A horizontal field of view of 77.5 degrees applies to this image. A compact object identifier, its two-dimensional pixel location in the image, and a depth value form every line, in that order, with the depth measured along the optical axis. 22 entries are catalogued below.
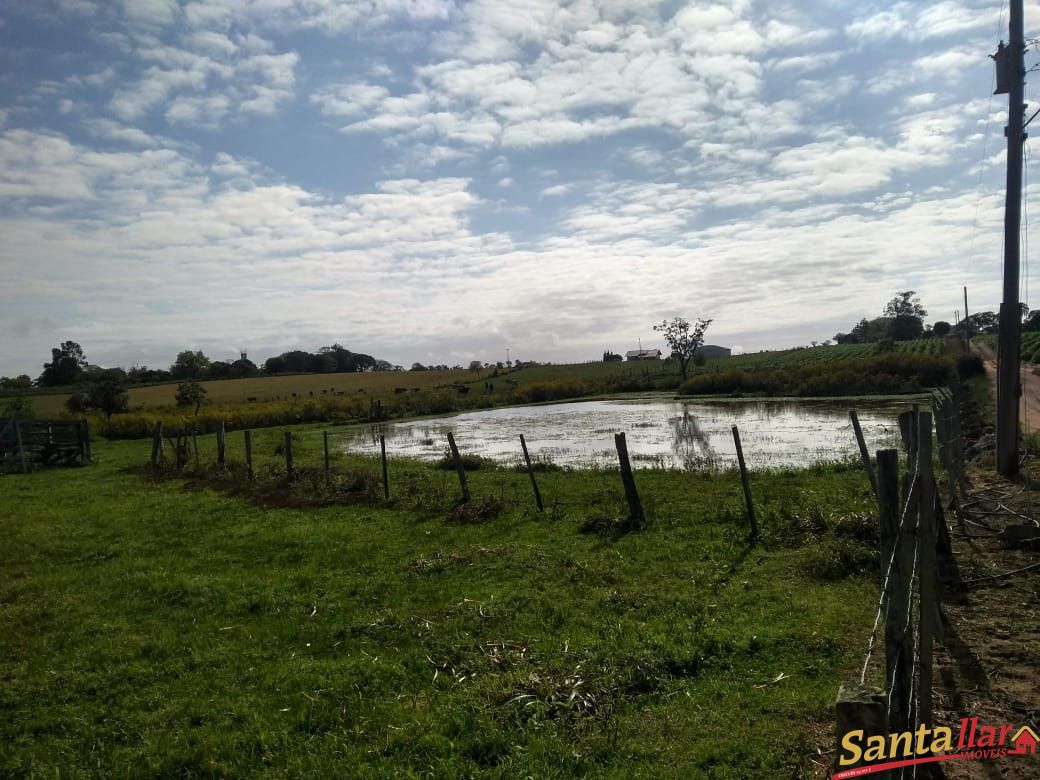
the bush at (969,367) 45.44
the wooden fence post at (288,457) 19.41
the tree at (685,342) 97.88
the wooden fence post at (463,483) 15.34
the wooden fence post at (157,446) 26.47
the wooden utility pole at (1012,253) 14.31
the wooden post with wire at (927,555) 4.19
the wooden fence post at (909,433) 7.64
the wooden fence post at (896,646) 4.04
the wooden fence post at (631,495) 12.58
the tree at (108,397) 54.22
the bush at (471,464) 22.58
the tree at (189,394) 61.75
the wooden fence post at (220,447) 23.14
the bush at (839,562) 8.96
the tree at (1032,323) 90.14
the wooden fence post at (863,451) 11.29
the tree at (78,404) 55.75
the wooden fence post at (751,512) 11.23
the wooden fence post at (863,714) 3.56
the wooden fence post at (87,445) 30.23
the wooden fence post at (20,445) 27.50
